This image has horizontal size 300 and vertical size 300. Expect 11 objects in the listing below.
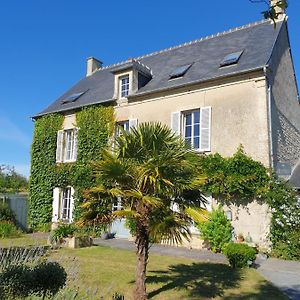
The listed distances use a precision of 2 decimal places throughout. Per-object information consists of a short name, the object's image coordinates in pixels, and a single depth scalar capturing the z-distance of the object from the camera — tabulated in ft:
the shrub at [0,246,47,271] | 18.97
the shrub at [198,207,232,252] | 38.70
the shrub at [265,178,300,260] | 36.06
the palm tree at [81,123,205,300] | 19.90
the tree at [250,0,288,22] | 7.79
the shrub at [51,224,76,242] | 42.16
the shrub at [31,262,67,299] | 16.16
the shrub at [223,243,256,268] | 30.07
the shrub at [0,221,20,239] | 49.13
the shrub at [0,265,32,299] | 15.17
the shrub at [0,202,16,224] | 55.04
